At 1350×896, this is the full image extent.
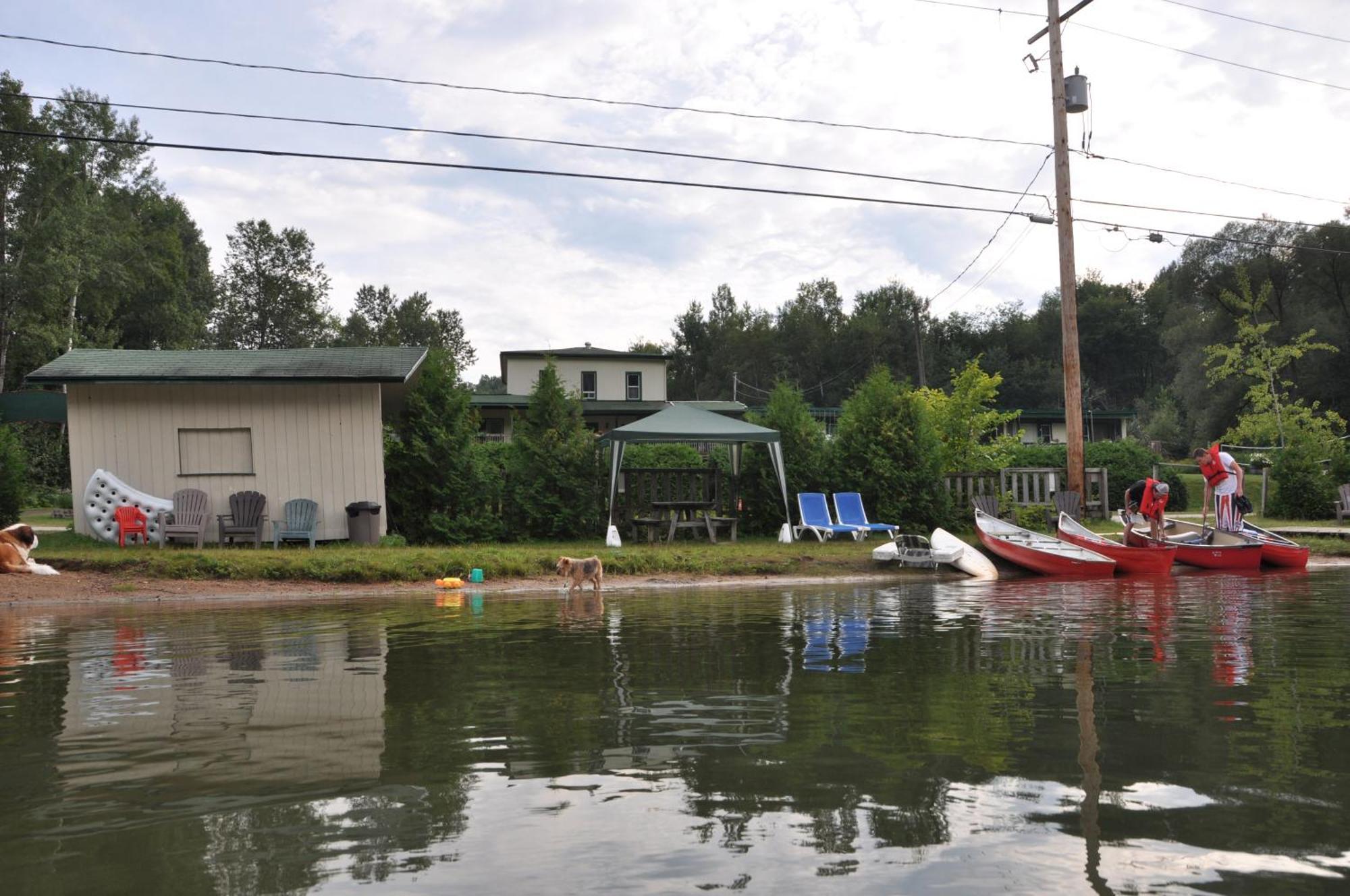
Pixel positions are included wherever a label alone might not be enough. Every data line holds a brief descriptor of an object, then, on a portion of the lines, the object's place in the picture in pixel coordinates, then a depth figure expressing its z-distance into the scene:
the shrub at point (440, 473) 21.31
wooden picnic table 21.47
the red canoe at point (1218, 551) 18.34
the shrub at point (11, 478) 21.48
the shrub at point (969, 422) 26.86
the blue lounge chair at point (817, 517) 20.98
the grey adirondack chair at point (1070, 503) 20.00
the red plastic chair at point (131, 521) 19.50
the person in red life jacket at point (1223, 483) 18.97
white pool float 19.78
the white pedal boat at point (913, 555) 18.09
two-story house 49.96
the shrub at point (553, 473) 21.89
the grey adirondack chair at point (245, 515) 20.03
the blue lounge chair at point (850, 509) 21.56
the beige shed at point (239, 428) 20.31
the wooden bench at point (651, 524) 21.38
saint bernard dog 15.80
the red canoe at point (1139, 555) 17.14
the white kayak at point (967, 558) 17.95
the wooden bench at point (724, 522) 21.50
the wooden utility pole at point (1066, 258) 19.92
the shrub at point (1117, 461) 30.58
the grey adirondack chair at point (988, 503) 21.08
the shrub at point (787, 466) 23.08
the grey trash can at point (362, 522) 20.39
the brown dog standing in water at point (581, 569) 15.00
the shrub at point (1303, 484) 28.86
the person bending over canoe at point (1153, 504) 18.20
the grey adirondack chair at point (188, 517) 19.50
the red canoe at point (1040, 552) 17.44
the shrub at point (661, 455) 23.36
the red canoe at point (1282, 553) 18.34
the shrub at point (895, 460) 22.50
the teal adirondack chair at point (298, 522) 20.42
